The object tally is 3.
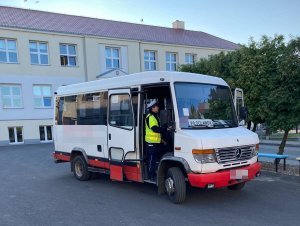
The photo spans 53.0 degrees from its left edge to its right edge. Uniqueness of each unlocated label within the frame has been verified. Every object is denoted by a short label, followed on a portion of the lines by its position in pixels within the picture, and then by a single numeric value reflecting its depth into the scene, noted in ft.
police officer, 21.48
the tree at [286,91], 27.30
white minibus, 19.20
